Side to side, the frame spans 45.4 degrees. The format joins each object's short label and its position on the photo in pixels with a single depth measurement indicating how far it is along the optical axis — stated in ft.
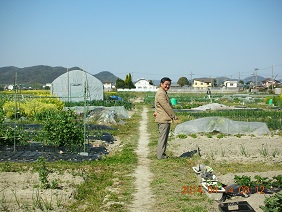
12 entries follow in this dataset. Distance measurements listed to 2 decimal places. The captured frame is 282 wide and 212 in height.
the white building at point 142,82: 350.15
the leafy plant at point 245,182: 16.84
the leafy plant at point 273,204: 12.51
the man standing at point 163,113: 25.18
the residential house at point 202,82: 332.96
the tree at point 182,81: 338.54
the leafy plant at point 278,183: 17.30
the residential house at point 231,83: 337.09
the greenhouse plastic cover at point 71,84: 84.94
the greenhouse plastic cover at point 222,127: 39.50
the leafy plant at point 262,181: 17.13
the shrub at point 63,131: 29.12
